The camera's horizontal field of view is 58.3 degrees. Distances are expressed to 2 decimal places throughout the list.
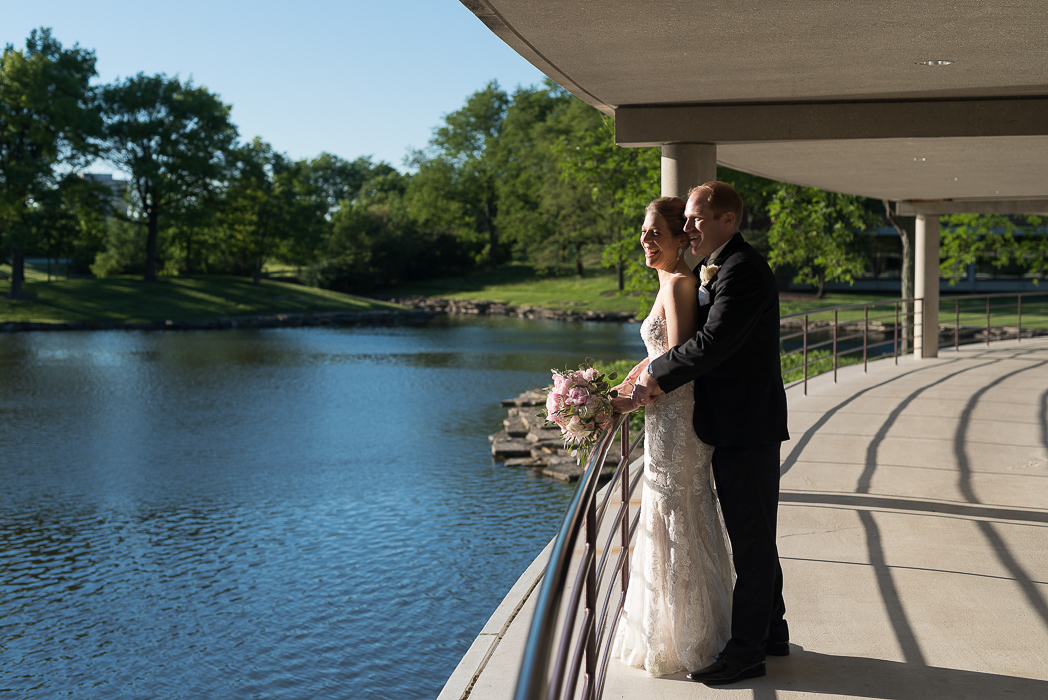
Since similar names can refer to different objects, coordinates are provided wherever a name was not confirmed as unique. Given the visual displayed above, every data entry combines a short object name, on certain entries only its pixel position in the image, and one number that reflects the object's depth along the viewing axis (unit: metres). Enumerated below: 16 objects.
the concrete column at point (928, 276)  15.08
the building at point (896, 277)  52.78
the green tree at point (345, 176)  100.81
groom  3.34
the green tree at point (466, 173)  66.44
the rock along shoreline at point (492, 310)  44.62
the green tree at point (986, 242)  27.69
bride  3.47
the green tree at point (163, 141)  48.28
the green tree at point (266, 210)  52.41
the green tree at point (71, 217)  42.47
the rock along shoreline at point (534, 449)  12.27
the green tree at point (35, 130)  41.56
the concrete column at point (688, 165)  6.46
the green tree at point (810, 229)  22.03
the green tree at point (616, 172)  21.06
